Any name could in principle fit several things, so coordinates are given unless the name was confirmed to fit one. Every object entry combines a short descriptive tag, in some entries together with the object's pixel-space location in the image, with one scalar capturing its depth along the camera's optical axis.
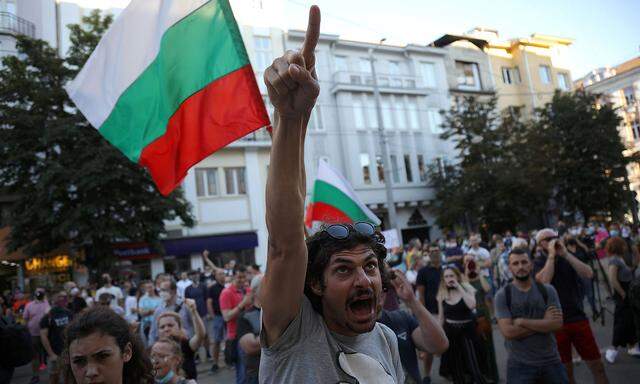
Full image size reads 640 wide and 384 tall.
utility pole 23.03
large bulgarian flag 4.08
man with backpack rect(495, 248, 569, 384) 4.39
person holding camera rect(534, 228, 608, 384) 5.25
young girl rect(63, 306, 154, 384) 2.50
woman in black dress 5.91
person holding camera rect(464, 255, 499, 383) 6.27
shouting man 1.50
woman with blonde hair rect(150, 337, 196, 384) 3.41
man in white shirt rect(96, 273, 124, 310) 11.33
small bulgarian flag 7.60
